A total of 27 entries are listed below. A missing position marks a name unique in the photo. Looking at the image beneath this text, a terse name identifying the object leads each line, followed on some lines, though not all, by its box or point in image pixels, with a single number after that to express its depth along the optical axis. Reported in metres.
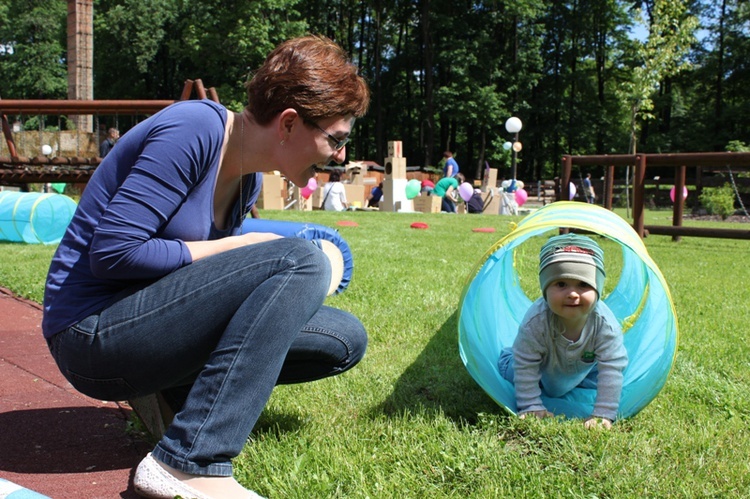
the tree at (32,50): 41.94
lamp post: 24.91
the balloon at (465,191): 19.22
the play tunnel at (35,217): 7.91
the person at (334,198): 17.80
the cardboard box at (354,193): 20.71
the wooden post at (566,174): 9.04
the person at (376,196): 20.11
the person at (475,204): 19.06
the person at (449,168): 20.30
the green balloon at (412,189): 18.88
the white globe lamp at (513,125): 25.48
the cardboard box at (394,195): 18.47
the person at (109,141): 11.98
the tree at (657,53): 20.62
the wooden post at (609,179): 9.88
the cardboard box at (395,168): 18.70
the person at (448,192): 18.81
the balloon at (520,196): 23.16
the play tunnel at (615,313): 2.56
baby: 2.59
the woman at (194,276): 1.82
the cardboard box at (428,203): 18.75
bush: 20.31
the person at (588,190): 25.40
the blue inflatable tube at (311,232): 4.81
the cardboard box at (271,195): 16.33
